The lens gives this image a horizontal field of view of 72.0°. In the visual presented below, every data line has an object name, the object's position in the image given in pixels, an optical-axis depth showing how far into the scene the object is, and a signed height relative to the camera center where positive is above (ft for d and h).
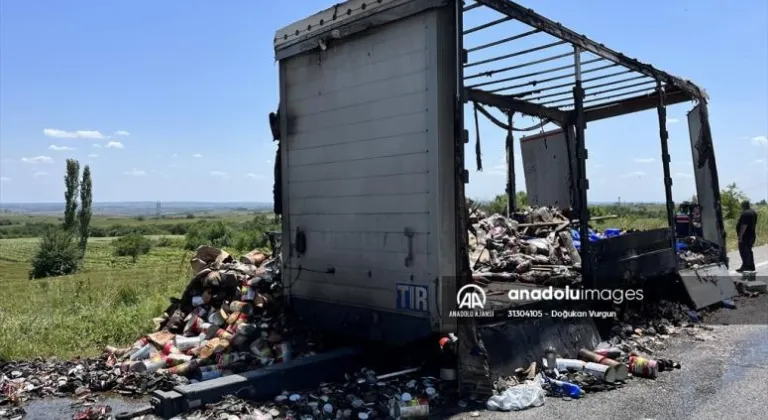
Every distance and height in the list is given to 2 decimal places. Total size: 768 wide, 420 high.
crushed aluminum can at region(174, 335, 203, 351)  18.67 -4.75
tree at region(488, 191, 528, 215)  52.07 -0.45
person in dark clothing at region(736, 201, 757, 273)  37.24 -3.24
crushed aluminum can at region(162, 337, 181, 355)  18.31 -4.85
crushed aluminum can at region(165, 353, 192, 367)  17.54 -5.00
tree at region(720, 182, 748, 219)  108.06 -2.62
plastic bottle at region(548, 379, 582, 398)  15.09 -5.54
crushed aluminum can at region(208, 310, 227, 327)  19.81 -4.18
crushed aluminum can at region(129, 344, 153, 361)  18.34 -4.99
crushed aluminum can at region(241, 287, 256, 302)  20.33 -3.39
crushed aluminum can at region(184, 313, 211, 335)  19.90 -4.42
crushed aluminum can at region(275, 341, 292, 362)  17.35 -4.84
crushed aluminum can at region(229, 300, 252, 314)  19.87 -3.79
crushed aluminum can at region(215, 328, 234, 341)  18.58 -4.53
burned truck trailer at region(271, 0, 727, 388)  14.35 +1.26
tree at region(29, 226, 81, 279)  135.03 -11.50
